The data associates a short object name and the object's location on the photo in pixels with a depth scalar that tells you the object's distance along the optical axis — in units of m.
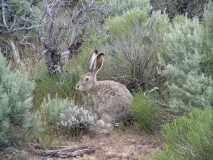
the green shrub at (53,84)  15.06
